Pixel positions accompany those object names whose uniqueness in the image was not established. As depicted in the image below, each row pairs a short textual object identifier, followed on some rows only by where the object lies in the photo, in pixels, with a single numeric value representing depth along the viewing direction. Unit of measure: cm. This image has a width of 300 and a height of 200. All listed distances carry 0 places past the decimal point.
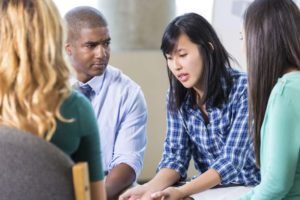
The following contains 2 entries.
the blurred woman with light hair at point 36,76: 186
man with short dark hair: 264
